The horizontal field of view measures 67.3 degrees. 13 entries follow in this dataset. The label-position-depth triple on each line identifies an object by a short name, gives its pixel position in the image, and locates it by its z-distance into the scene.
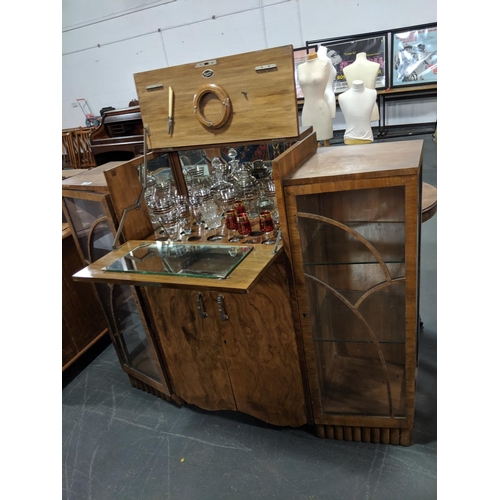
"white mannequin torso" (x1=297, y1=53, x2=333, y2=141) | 2.37
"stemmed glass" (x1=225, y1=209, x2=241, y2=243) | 1.56
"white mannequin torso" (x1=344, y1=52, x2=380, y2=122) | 3.42
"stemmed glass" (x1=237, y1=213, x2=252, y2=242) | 1.52
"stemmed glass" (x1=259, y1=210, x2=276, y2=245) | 1.49
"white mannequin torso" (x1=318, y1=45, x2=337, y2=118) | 2.68
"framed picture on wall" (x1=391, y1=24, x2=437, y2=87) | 5.16
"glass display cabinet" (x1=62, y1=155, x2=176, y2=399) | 1.66
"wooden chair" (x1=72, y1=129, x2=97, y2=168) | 4.88
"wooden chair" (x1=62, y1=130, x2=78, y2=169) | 4.94
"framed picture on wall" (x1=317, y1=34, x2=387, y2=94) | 5.34
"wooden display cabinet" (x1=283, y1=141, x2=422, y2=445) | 1.19
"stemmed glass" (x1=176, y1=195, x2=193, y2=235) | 1.69
